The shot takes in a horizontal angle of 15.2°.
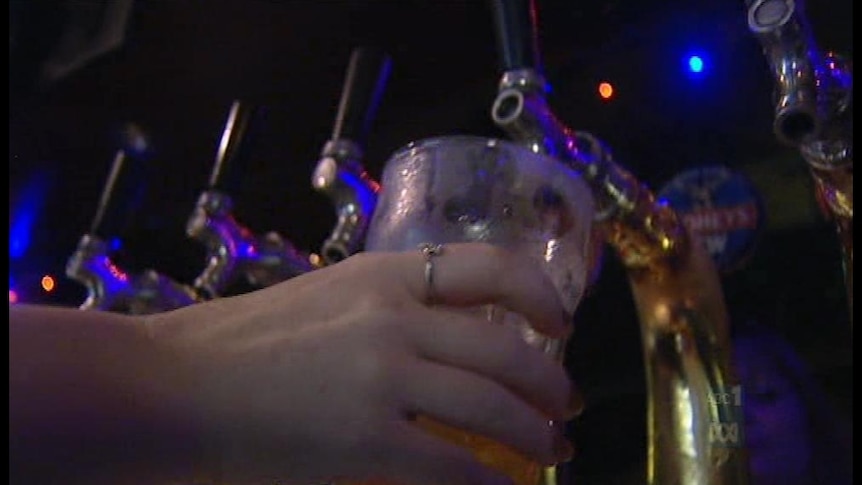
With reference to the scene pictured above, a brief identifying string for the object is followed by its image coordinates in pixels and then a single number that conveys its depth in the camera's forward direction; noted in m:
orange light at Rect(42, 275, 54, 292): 2.50
